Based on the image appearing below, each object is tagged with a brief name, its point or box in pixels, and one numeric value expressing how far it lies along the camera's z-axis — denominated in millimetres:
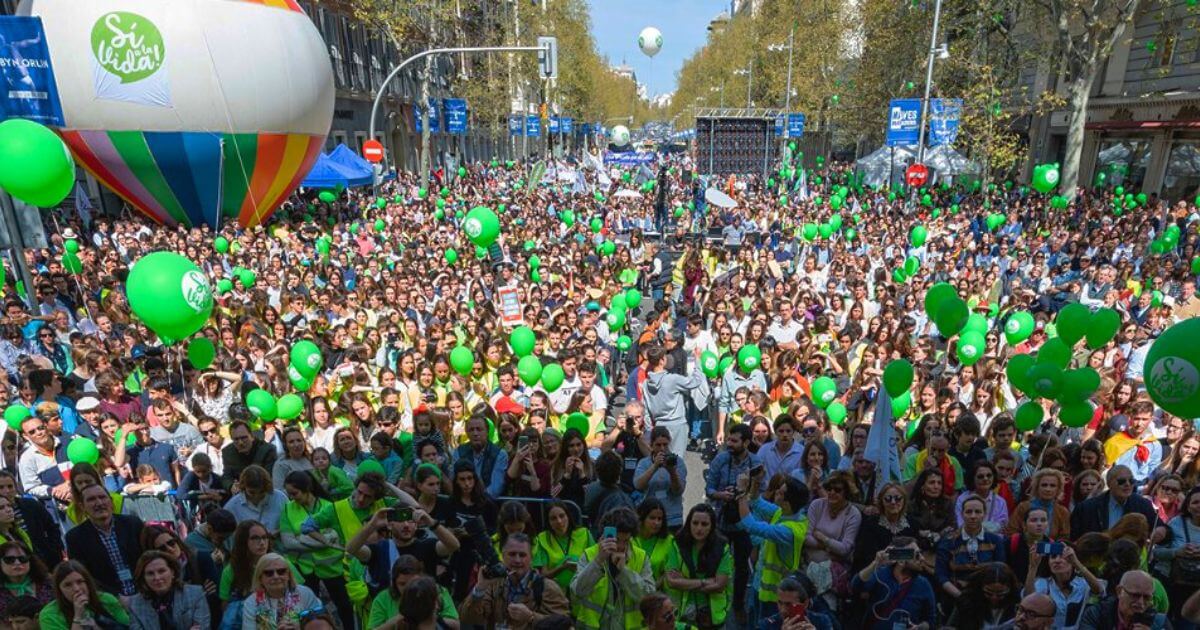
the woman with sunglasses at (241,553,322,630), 3438
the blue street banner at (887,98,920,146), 19156
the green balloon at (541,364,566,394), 6461
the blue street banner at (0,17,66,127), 7117
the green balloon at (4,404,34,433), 5633
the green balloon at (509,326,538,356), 7113
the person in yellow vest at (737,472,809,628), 4086
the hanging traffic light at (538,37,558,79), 14664
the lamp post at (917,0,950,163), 18578
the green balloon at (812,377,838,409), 6332
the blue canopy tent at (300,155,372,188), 19578
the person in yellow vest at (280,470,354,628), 4180
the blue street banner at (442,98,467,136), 27109
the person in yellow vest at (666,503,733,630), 3943
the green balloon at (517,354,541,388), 6480
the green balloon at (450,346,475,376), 6758
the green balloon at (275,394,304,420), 6016
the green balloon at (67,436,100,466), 4977
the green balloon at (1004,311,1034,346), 7449
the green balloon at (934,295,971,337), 6410
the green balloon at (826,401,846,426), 6273
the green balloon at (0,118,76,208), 6168
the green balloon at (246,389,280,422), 5985
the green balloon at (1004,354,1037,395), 5418
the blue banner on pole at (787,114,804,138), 37394
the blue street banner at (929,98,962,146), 18938
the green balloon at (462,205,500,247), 10438
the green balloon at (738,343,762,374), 6766
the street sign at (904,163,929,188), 18844
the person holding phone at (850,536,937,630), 3639
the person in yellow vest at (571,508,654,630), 3715
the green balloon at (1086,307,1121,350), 6039
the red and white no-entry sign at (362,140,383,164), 18202
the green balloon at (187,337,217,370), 6520
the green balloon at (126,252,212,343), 5609
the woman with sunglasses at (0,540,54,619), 3646
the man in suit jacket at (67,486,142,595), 4000
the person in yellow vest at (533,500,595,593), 3910
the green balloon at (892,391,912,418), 6082
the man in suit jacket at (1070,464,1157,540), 4312
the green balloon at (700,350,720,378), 7539
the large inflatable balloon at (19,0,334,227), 13352
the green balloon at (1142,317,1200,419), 3959
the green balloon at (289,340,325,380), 6629
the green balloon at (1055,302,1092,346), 6031
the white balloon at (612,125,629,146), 54812
